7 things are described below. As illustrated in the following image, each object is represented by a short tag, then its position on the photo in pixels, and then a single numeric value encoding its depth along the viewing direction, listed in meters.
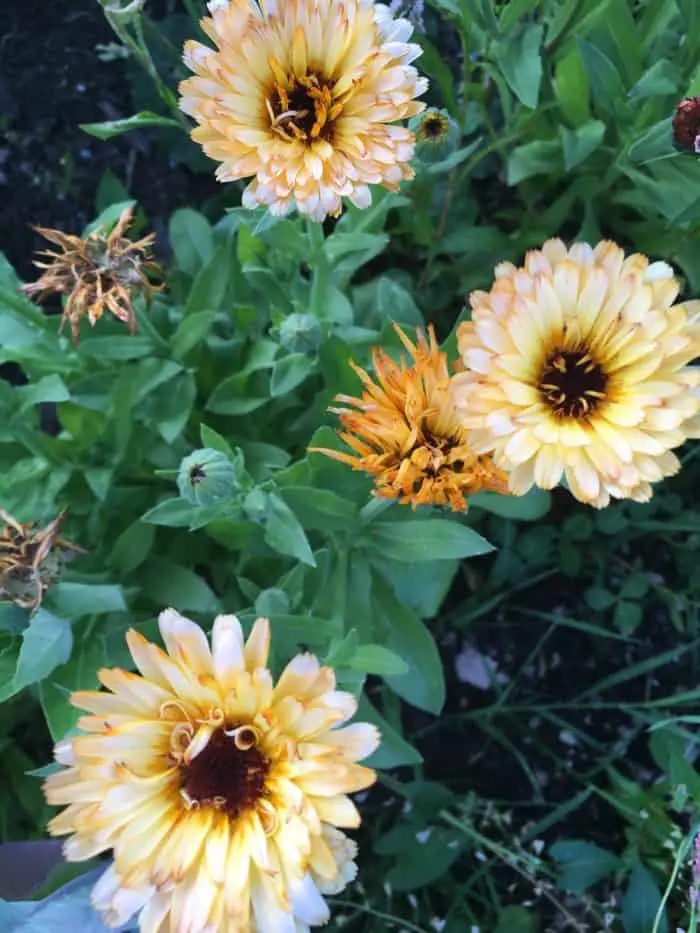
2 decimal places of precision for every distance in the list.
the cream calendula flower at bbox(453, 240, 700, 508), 0.18
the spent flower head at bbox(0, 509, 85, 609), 0.20
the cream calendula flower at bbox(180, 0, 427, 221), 0.19
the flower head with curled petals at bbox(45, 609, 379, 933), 0.17
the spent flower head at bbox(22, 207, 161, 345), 0.22
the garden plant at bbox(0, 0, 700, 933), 0.18
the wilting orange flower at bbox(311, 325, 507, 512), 0.18
